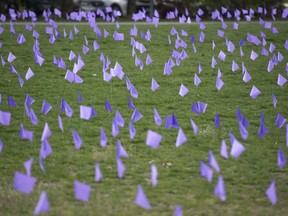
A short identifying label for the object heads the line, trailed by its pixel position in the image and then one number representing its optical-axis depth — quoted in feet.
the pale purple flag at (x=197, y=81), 52.73
